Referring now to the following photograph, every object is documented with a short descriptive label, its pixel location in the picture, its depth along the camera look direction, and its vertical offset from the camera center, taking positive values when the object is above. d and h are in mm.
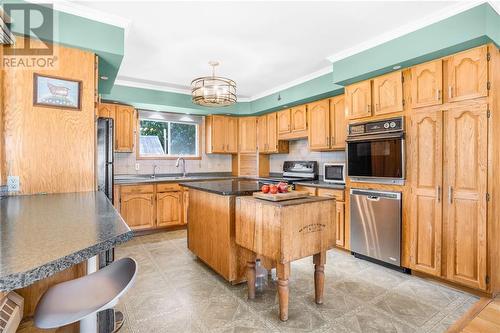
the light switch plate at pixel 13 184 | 2014 -140
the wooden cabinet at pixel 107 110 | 4326 +941
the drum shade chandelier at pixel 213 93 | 3154 +892
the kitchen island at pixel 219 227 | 2508 -647
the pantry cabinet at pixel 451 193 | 2342 -256
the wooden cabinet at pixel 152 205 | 4293 -669
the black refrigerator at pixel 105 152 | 2932 +158
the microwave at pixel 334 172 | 3926 -96
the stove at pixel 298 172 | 4637 -103
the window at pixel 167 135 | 5117 +640
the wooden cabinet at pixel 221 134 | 5453 +672
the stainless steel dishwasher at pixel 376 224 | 2912 -687
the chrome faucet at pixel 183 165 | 5418 +11
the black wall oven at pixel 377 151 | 2865 +176
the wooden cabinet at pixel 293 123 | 4551 +791
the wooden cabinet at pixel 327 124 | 3885 +656
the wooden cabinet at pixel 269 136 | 5184 +623
